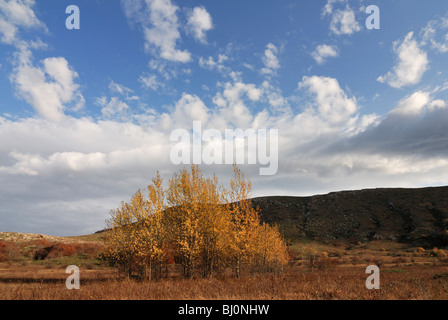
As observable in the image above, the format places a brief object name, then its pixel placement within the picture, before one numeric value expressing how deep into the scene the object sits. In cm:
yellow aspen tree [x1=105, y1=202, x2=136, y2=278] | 2352
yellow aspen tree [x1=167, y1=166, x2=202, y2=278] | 2241
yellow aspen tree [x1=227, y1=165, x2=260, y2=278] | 2384
